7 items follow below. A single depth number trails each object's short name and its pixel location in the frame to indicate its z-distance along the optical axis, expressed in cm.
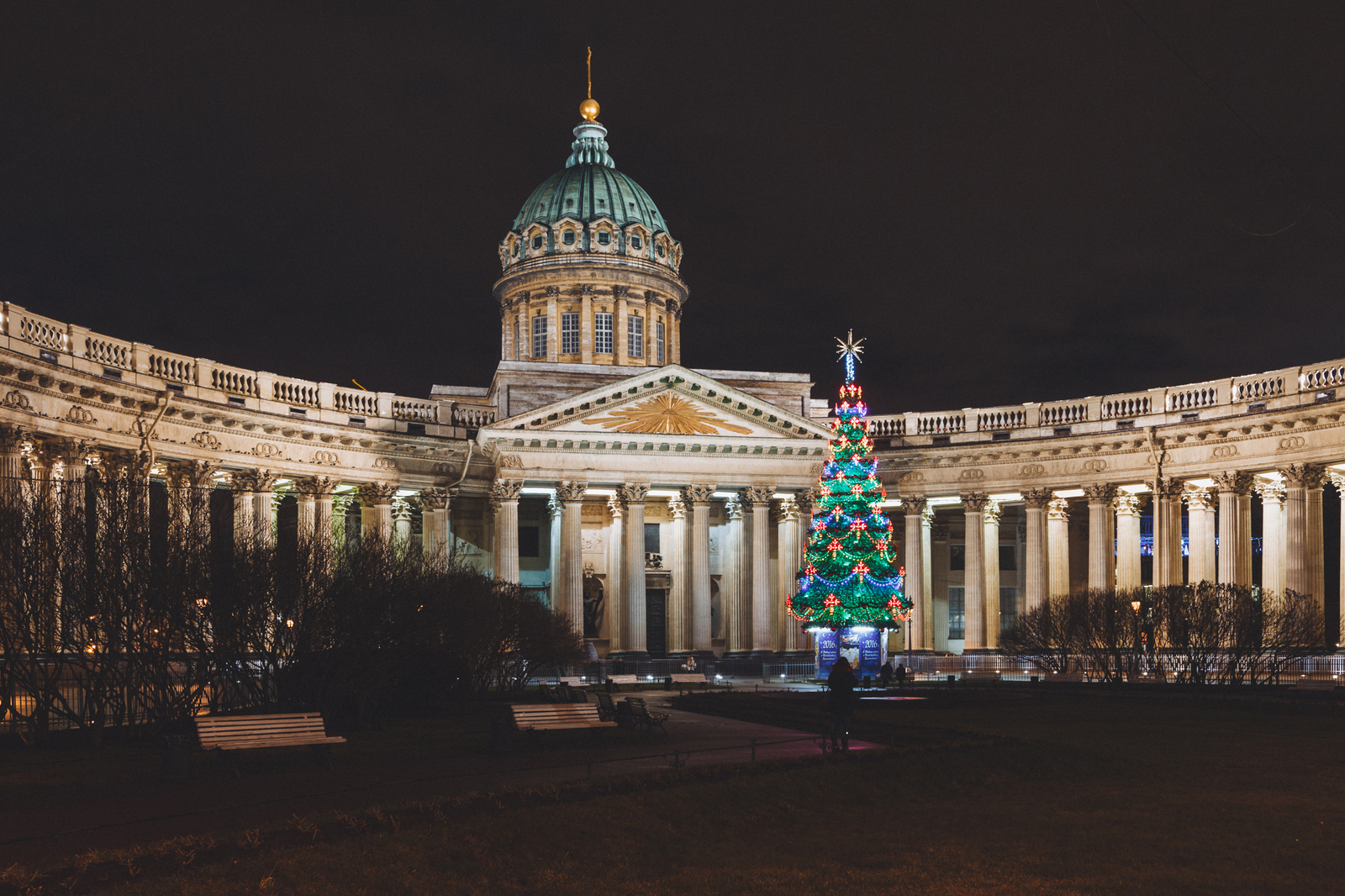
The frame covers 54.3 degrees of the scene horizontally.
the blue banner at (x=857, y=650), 4497
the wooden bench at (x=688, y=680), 4636
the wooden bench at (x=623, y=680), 4604
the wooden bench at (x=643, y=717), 2552
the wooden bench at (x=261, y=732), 1989
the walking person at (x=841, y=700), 2248
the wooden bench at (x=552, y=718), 2314
